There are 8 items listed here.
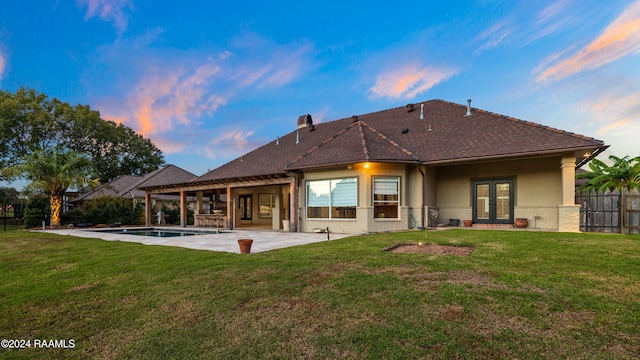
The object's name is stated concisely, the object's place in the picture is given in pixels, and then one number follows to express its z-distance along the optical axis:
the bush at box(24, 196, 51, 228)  20.16
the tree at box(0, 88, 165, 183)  31.73
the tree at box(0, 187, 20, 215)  34.51
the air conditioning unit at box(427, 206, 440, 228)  13.39
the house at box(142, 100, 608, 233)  12.14
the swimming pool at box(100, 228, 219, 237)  17.52
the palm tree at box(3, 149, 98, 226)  19.20
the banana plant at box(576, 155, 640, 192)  13.36
